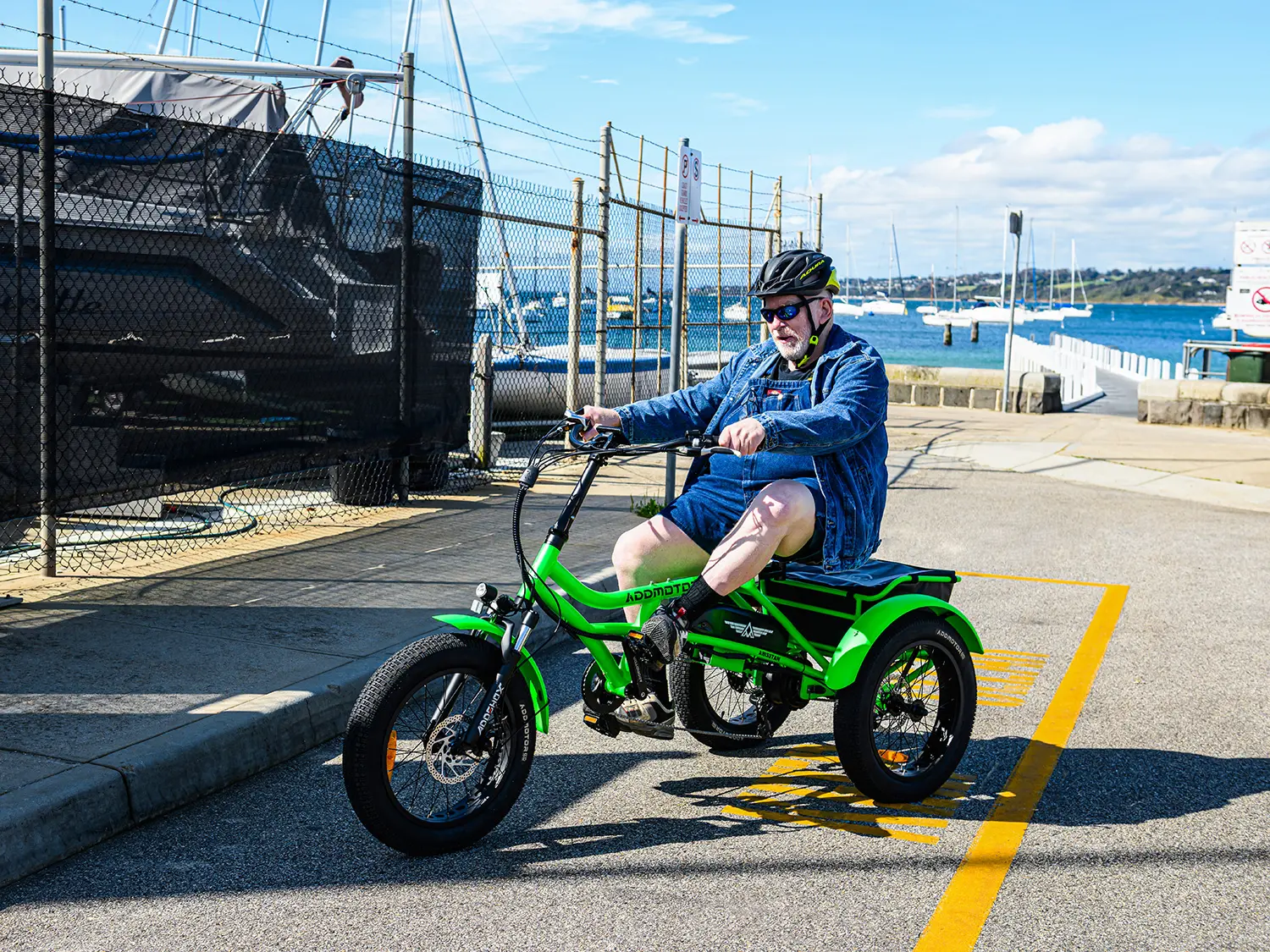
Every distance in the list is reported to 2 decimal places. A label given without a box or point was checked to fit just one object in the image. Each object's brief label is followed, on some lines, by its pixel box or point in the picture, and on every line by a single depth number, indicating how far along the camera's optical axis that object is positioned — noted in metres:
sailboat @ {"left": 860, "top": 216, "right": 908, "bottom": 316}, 146.12
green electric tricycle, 3.80
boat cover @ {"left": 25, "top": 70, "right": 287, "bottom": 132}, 12.01
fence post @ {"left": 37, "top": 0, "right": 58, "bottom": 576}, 6.04
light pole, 20.69
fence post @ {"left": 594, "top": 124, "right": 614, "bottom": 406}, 12.45
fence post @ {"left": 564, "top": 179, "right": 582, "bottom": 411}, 12.42
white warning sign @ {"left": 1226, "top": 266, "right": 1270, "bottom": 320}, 22.38
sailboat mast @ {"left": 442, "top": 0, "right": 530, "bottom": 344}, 10.84
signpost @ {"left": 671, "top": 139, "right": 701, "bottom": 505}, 9.09
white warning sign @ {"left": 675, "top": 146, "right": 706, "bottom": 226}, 9.24
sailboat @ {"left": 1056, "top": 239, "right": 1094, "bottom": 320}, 148.82
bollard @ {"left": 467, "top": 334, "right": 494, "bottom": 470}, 11.17
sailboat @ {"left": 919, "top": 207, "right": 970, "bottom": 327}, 138.40
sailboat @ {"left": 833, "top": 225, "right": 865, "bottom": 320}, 149.15
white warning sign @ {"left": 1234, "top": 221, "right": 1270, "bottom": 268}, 22.52
